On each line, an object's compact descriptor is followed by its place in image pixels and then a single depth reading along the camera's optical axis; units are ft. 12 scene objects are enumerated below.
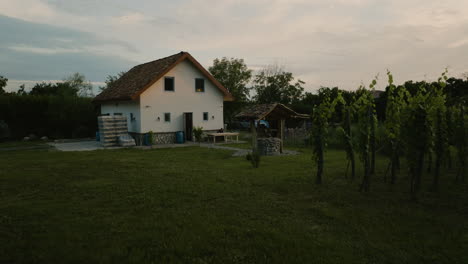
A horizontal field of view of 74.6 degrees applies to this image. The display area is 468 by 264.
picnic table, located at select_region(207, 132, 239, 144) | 73.72
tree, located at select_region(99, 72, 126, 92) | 120.78
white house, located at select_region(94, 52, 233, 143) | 70.49
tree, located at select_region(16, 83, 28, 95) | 162.91
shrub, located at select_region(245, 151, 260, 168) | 37.68
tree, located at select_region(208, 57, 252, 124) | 128.99
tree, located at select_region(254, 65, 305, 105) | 137.56
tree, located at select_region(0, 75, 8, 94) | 137.24
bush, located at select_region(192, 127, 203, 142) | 74.57
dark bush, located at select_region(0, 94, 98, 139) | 83.30
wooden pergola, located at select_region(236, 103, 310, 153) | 51.73
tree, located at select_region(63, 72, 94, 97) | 131.95
